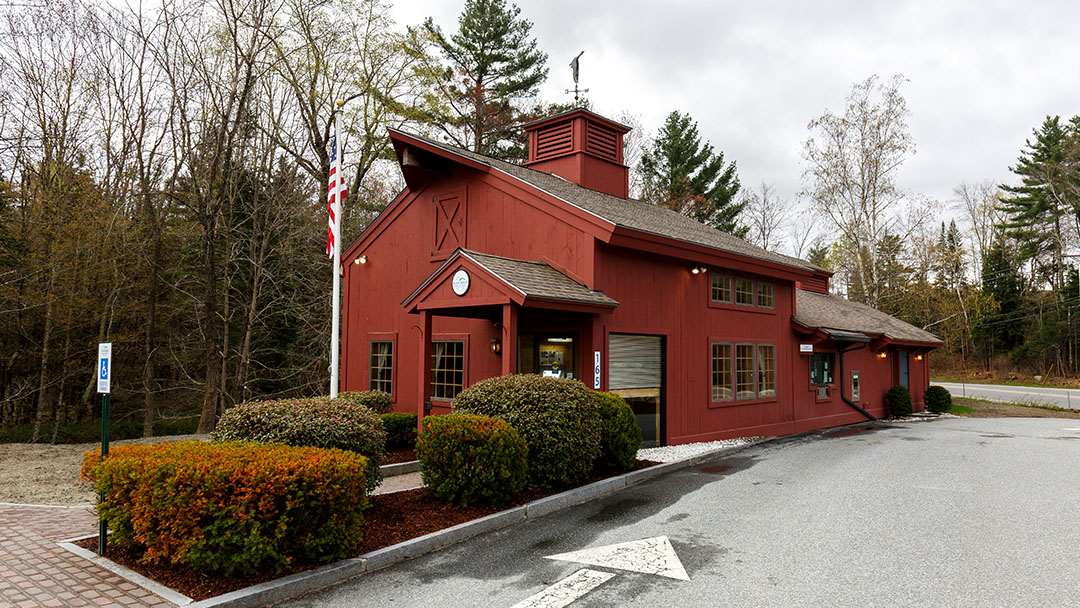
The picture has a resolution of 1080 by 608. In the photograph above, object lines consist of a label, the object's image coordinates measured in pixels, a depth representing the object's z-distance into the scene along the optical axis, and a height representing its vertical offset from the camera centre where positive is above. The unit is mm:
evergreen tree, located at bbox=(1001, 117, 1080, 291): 38531 +10072
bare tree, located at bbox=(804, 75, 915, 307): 27078 +8433
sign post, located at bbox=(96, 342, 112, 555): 5281 -244
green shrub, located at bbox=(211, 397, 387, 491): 6062 -736
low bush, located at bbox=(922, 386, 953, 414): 22875 -1693
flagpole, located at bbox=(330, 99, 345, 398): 8750 +1378
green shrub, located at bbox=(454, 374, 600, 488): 7652 -797
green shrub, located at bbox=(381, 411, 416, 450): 11117 -1386
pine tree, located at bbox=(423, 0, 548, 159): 25484 +12007
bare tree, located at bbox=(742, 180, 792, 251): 35469 +7709
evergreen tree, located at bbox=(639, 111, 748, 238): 31297 +9213
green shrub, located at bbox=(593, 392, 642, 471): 8844 -1177
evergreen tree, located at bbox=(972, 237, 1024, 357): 42094 +3615
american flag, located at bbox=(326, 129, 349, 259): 9594 +2466
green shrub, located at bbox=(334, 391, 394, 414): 11597 -874
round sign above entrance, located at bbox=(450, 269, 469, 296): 9667 +1102
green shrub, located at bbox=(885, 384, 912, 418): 20828 -1586
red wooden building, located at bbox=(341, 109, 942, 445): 10445 +1027
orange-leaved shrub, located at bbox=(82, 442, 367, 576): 4547 -1165
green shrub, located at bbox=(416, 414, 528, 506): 6785 -1183
